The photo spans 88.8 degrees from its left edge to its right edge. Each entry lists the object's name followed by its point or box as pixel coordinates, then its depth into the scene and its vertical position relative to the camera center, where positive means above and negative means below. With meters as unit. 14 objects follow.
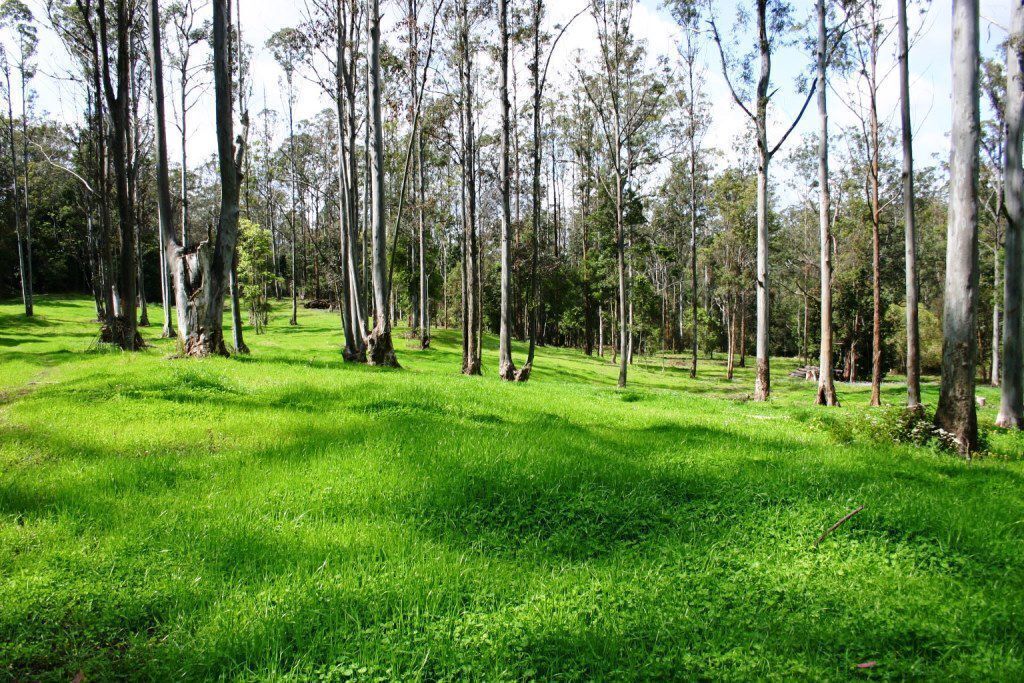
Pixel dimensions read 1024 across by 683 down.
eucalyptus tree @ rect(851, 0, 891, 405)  19.62 +6.84
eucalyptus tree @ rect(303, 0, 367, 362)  17.12 +4.87
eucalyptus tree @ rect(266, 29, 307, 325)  19.90 +10.99
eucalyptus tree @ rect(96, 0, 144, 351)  14.09 +3.91
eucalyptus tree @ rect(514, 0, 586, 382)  16.66 +8.06
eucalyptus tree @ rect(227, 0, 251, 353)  18.42 +8.66
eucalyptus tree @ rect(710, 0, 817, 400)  17.48 +5.57
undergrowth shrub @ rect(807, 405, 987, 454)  7.09 -1.60
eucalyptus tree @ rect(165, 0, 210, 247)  25.31 +13.99
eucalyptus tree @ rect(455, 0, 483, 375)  19.08 +6.30
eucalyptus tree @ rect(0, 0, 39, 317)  31.86 +9.72
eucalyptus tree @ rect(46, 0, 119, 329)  16.83 +9.15
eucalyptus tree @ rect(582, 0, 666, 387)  22.45 +10.86
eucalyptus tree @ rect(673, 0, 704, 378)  30.01 +11.49
